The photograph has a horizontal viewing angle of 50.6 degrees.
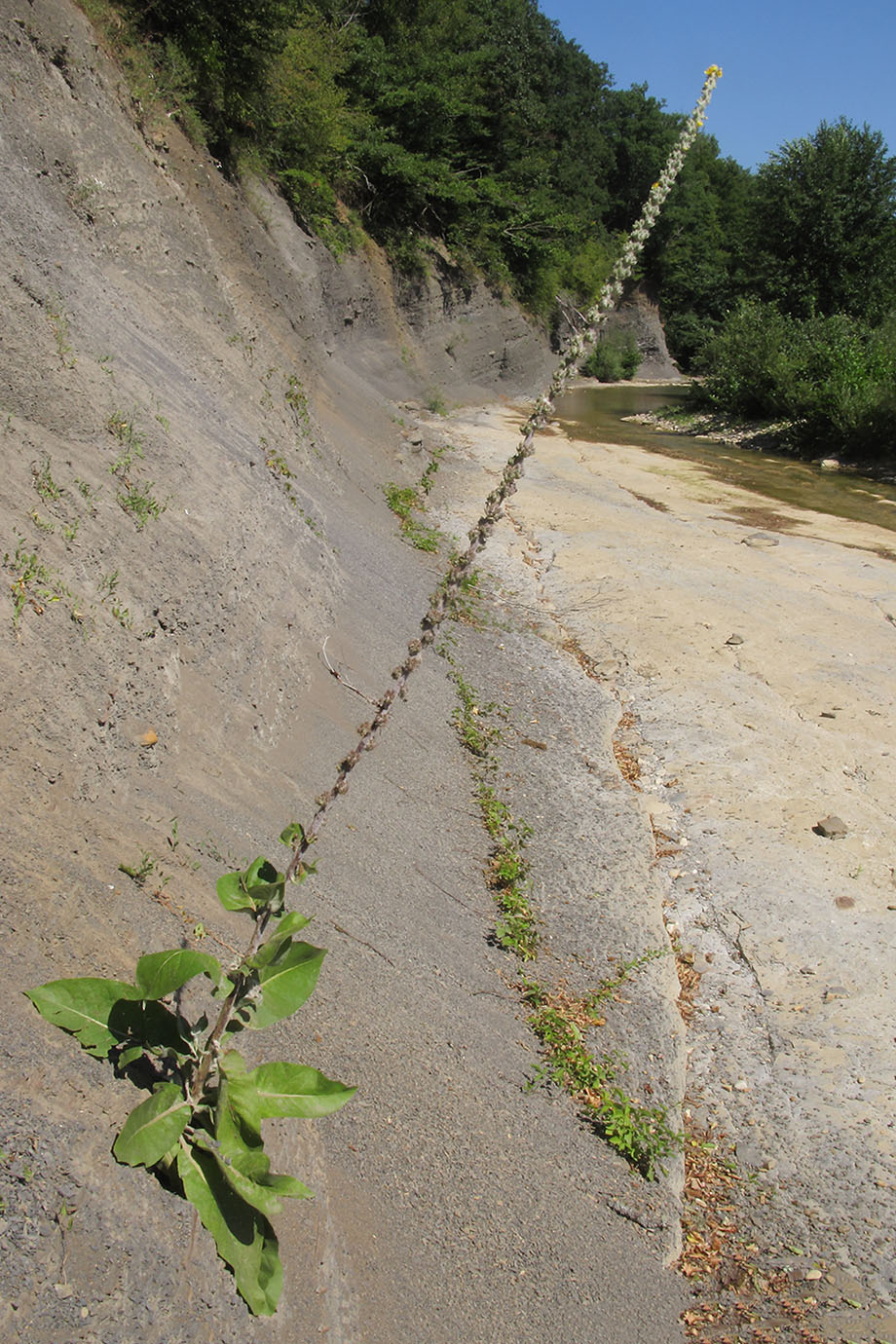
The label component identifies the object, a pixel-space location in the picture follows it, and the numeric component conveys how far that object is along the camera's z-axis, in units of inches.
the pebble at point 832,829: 241.3
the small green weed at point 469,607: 349.4
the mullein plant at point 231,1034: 81.0
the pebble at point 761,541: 516.7
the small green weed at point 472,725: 252.2
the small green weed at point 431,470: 538.7
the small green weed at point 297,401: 423.8
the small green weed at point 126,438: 197.3
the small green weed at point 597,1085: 144.4
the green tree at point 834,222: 1350.9
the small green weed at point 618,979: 175.6
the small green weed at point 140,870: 122.1
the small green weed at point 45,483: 164.7
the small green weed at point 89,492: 176.2
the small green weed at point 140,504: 188.2
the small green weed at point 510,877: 180.5
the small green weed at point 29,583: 140.9
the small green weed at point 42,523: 157.4
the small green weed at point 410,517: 419.9
